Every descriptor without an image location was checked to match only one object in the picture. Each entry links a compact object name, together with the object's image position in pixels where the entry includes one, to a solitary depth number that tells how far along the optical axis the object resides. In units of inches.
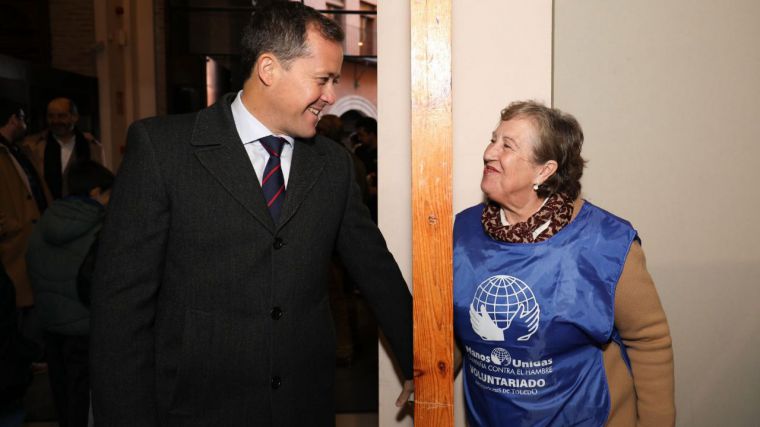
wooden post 59.5
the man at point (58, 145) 205.0
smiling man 58.7
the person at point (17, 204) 161.9
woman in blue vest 64.0
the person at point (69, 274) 113.0
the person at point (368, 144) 212.8
